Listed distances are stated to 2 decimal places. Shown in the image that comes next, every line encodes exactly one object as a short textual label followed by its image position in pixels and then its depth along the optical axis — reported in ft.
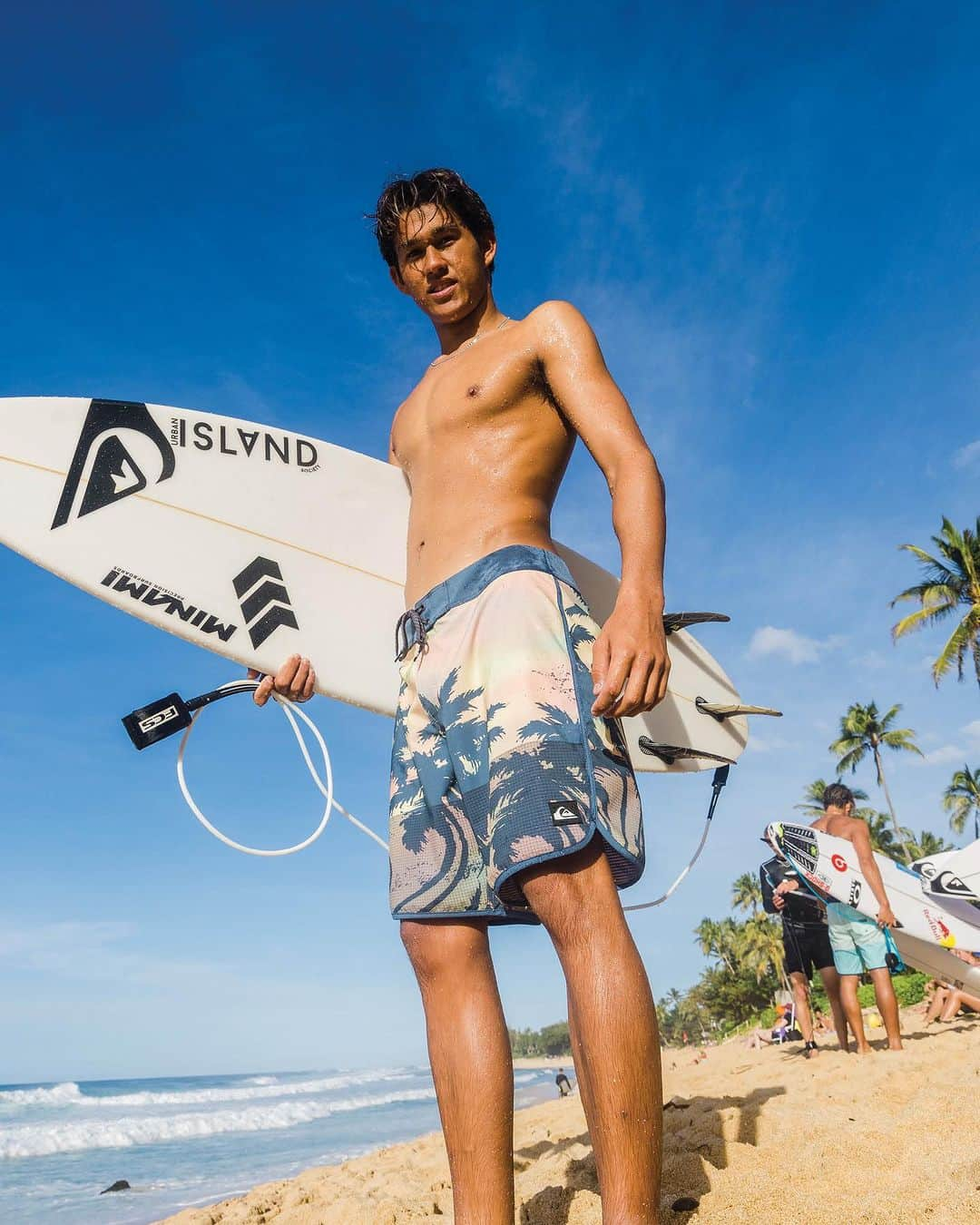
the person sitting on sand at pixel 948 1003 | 26.91
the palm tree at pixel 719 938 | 161.58
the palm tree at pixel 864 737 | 117.19
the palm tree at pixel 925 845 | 149.07
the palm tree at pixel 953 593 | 76.38
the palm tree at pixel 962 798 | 135.85
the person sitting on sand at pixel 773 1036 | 33.23
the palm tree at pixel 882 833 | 138.21
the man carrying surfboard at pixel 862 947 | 18.25
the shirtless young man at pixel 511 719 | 4.62
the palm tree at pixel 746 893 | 161.68
